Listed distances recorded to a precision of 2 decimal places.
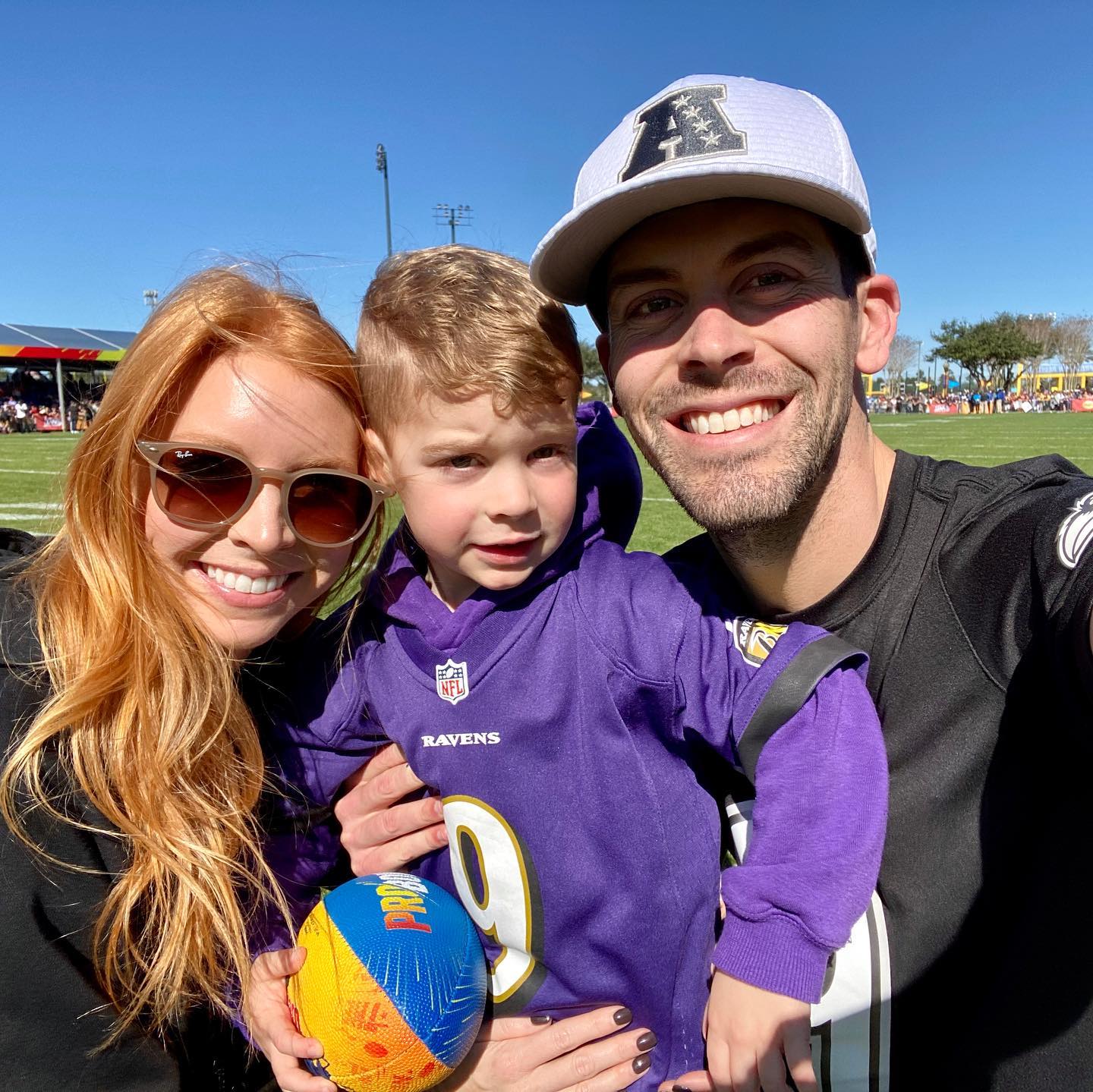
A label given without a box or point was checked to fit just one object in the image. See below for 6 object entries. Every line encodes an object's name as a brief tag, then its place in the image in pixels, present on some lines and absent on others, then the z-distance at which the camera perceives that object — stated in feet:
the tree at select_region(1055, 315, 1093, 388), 291.79
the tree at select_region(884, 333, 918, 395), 328.21
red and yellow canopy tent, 145.38
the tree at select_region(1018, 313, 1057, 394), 278.05
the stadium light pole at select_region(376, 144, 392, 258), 152.66
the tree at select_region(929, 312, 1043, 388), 231.50
